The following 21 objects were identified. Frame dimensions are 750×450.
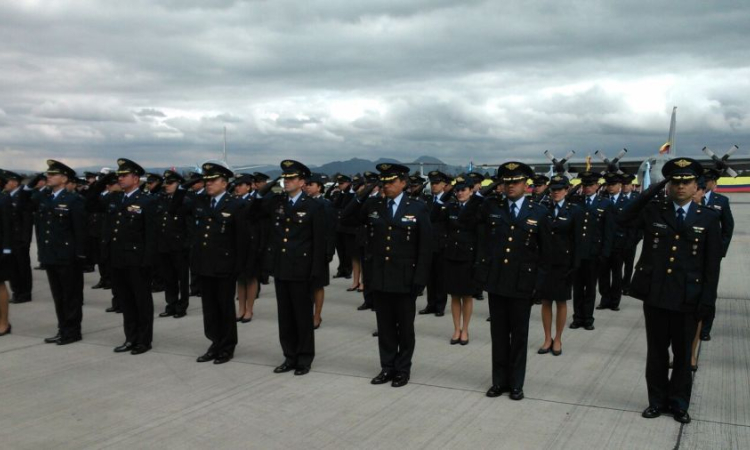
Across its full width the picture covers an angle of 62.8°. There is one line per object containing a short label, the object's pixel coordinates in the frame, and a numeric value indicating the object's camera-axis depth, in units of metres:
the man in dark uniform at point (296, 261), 6.08
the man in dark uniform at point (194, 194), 7.55
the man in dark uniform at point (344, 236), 11.65
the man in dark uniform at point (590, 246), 8.22
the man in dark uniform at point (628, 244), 9.51
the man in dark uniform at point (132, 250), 6.88
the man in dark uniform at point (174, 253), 9.09
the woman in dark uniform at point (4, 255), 7.48
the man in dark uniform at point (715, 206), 7.01
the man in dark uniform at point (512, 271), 5.33
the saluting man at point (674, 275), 4.68
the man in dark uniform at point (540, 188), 8.23
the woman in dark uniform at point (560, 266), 6.75
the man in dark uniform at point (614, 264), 9.38
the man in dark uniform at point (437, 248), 8.19
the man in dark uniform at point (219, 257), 6.50
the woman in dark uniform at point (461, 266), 7.37
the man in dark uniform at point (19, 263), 9.82
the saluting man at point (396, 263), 5.71
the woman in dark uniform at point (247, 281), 8.73
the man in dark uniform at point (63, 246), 7.20
